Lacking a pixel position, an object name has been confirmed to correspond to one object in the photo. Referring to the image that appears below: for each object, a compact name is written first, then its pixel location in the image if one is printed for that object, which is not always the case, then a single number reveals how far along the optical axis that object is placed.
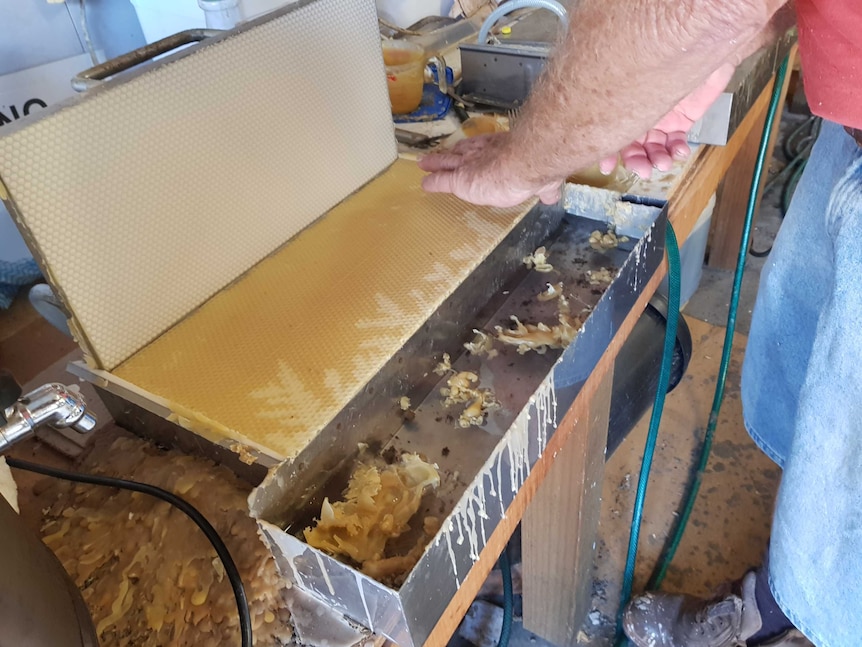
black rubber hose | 0.49
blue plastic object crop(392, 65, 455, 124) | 1.13
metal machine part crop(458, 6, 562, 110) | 1.07
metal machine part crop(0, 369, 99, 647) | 0.36
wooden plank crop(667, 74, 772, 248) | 0.92
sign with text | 1.14
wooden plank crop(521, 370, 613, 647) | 0.87
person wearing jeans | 0.50
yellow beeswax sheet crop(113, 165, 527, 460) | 0.58
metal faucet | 0.46
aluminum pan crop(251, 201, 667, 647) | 0.46
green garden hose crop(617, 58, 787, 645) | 1.11
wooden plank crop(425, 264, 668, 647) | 0.55
